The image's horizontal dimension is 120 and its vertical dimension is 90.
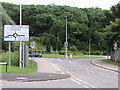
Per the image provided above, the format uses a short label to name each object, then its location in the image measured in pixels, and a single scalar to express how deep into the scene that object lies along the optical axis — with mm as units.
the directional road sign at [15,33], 25447
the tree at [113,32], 37291
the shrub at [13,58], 29391
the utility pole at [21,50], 27356
